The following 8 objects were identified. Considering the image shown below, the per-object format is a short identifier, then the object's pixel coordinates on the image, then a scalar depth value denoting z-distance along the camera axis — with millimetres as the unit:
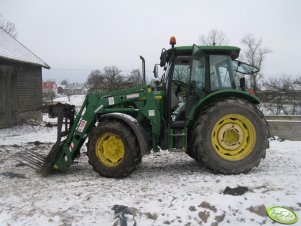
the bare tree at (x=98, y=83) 27594
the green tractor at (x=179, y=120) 5949
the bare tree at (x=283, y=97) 16953
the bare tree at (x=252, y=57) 37750
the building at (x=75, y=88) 102344
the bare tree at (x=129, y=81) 21859
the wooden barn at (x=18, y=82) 14812
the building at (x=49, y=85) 85138
